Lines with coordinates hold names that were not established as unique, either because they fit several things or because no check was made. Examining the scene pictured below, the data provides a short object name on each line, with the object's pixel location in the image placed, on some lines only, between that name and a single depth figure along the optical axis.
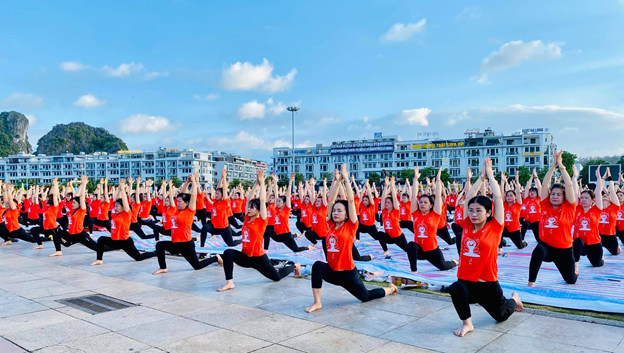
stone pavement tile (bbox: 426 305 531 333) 5.31
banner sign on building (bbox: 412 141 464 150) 90.25
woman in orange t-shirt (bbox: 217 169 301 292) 7.53
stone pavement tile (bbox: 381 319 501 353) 4.73
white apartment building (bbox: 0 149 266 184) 119.12
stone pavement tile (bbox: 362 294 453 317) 6.05
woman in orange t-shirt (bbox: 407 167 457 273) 8.30
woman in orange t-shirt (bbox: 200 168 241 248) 12.01
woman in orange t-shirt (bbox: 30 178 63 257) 11.99
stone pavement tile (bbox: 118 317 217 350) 5.08
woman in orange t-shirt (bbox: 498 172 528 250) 10.91
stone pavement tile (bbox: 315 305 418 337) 5.36
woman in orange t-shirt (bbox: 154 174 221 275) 8.76
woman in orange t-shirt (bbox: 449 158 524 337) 5.18
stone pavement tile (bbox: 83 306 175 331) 5.69
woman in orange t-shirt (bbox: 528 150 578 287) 7.03
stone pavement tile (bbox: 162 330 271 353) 4.77
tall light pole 58.91
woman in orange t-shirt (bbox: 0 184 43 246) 12.96
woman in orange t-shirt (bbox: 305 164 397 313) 6.19
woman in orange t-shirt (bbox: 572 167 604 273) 8.40
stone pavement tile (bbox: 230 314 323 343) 5.18
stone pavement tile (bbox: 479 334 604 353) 4.54
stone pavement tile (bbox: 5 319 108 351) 5.03
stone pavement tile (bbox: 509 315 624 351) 4.71
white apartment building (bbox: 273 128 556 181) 85.31
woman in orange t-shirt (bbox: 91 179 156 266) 9.90
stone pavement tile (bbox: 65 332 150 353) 4.82
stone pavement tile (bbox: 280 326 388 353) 4.73
